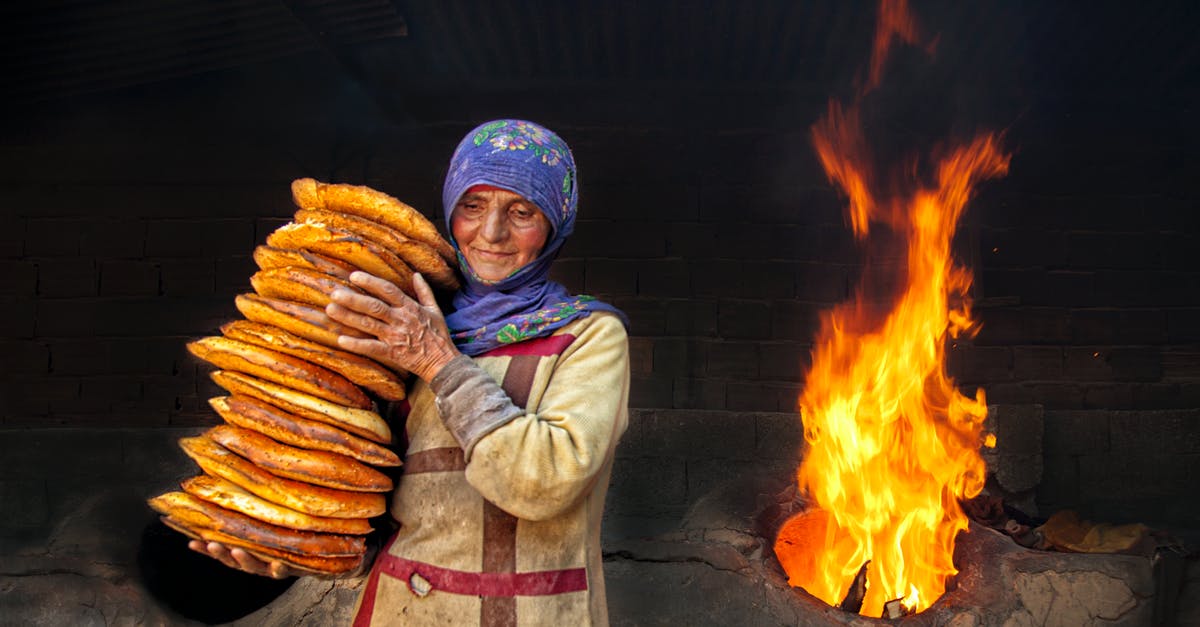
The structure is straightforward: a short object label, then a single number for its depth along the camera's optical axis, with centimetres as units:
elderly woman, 164
